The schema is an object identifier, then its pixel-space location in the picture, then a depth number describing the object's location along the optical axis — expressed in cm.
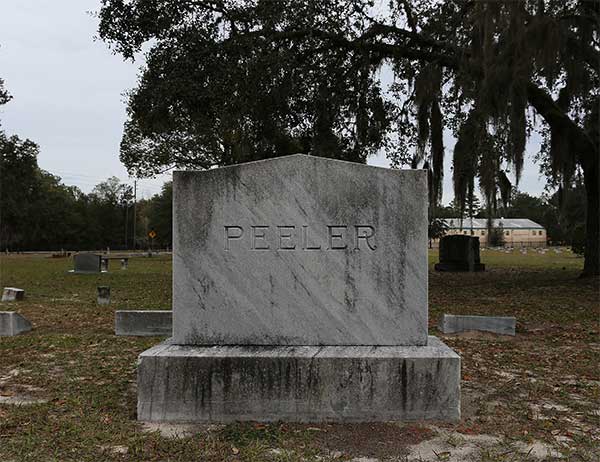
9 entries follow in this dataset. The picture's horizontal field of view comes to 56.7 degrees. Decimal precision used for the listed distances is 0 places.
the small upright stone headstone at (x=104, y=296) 1071
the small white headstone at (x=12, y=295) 1139
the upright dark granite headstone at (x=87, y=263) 2070
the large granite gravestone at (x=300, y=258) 398
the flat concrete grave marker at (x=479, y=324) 710
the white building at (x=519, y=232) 9444
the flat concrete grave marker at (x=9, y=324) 718
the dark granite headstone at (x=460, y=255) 2148
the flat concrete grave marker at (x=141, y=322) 709
